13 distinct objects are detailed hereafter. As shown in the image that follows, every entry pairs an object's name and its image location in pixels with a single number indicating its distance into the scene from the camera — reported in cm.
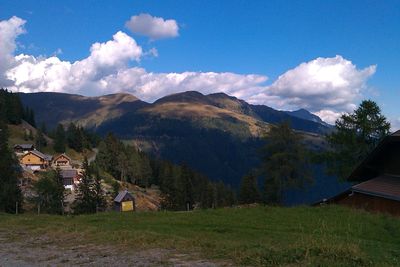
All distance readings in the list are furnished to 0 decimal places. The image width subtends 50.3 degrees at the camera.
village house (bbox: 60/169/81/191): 13625
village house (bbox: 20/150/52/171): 14882
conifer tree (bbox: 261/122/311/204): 4772
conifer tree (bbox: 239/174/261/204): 7050
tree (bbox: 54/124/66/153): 17475
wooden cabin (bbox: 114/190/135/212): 8642
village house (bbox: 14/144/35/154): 15723
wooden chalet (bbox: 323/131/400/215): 2530
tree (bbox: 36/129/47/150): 17622
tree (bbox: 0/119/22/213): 6372
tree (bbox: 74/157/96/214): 8425
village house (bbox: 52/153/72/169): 15492
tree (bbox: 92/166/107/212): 8688
